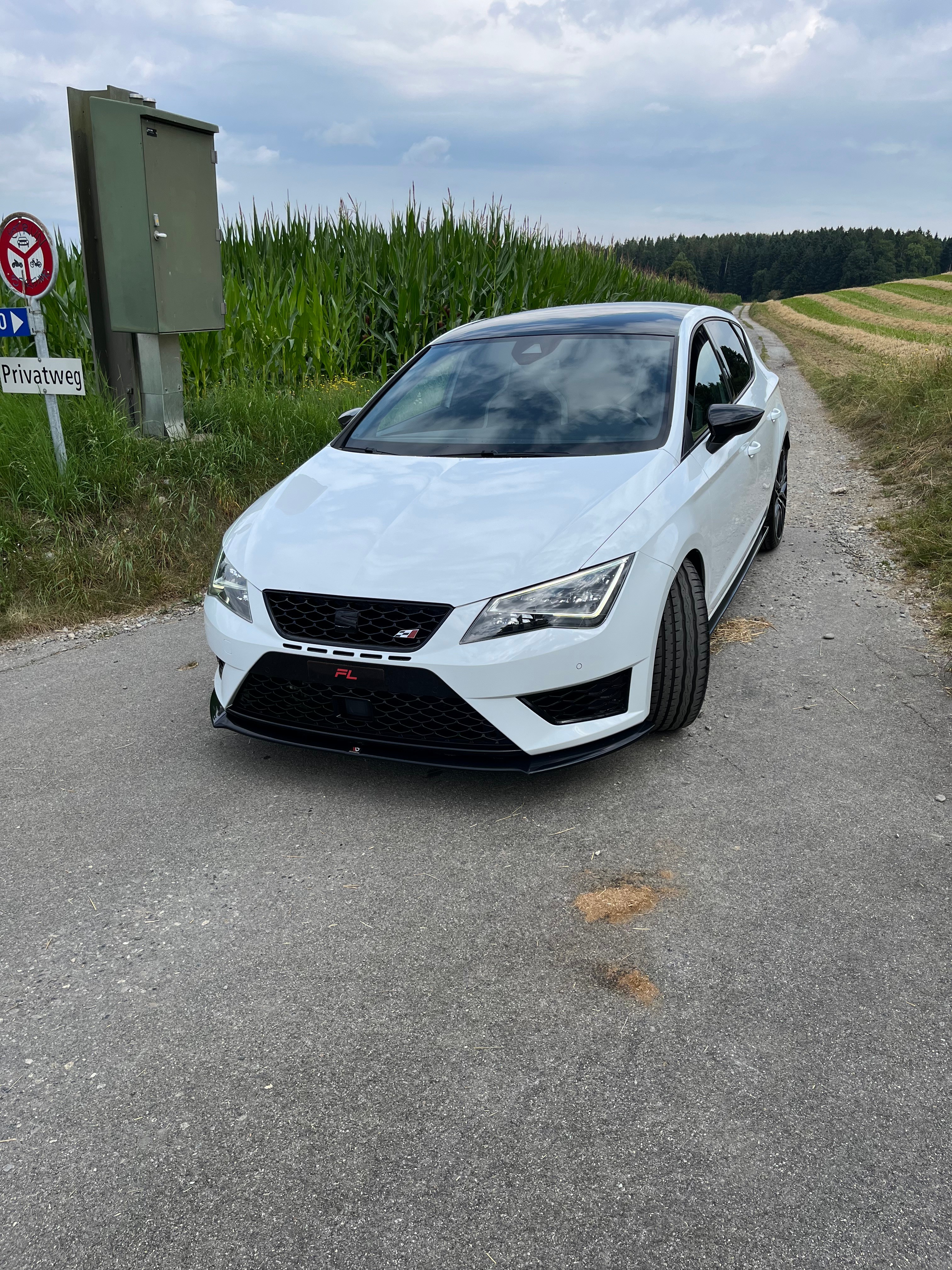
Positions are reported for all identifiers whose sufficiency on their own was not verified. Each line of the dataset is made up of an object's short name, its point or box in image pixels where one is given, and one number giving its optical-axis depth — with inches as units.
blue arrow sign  251.8
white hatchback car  122.7
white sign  249.8
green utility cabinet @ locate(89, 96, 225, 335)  276.5
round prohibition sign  250.1
